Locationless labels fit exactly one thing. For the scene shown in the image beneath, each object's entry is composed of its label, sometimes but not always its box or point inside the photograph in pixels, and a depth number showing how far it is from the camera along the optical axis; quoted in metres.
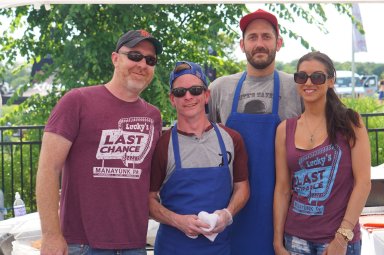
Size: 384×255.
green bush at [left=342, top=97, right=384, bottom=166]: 6.75
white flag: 18.53
